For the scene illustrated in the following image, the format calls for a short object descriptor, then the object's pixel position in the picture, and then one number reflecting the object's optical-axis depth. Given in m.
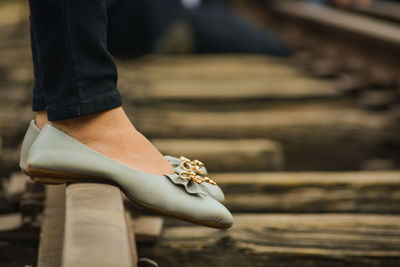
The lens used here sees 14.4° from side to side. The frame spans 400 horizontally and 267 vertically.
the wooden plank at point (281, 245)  1.97
